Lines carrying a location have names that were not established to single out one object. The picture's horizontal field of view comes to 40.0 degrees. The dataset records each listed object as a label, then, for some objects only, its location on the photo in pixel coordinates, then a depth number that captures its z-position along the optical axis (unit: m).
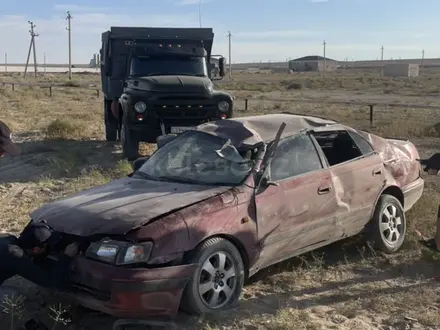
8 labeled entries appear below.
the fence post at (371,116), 20.14
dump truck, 11.77
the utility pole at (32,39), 86.88
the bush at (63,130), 16.61
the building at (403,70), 96.44
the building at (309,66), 140.25
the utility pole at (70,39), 82.31
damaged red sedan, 4.32
